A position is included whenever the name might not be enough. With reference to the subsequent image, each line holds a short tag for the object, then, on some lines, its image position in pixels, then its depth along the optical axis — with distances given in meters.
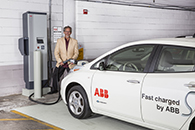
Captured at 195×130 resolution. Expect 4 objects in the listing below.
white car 3.09
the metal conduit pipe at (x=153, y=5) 8.20
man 6.50
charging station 6.20
